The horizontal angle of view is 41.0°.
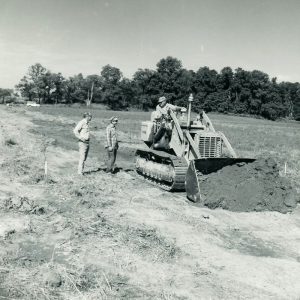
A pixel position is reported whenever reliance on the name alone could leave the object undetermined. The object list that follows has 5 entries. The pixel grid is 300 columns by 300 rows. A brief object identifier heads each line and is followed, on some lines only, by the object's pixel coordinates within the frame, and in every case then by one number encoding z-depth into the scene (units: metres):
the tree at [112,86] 95.31
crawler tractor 10.60
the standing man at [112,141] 13.02
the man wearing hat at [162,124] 12.18
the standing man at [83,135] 12.22
